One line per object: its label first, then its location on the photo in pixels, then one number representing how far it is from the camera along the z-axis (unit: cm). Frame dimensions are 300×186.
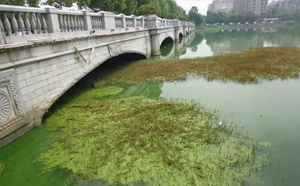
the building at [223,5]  14618
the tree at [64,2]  1759
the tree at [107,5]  2166
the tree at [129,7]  2598
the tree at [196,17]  8731
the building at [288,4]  11725
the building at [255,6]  10994
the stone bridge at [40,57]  512
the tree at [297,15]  7885
